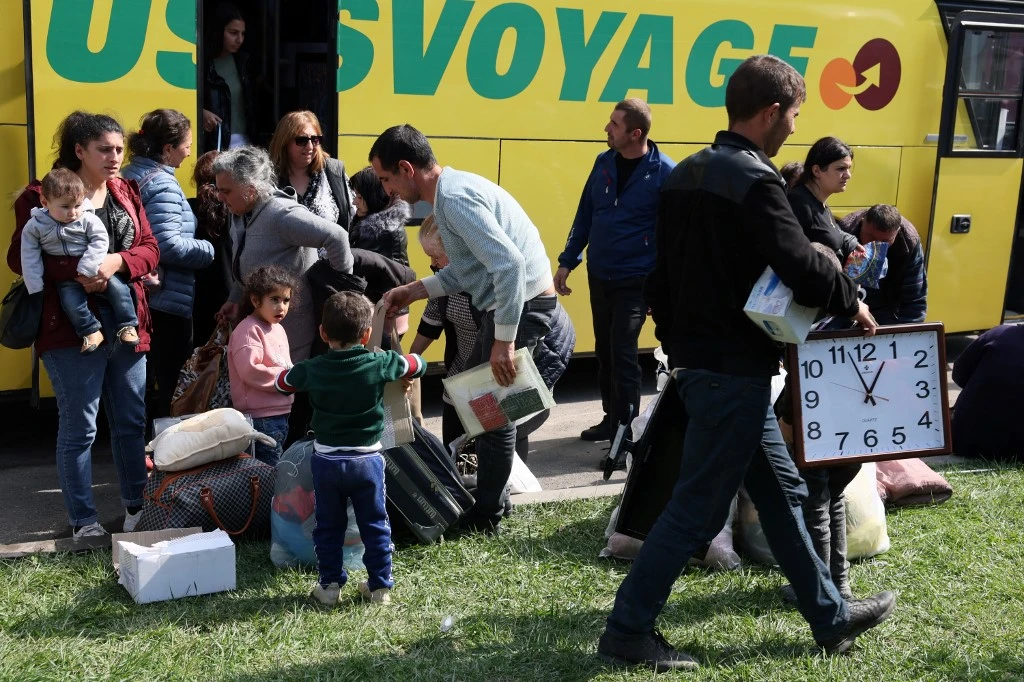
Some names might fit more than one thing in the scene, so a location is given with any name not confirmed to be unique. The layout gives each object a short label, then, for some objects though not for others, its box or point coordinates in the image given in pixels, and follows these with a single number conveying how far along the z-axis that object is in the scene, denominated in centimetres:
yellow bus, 584
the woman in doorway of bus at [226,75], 725
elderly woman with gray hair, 527
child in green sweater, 414
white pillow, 472
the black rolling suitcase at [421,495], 479
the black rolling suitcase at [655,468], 394
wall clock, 387
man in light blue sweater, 447
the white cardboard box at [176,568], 413
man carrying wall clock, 337
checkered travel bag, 466
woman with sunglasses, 568
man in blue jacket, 636
